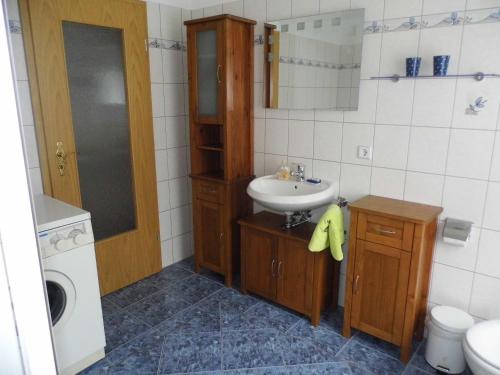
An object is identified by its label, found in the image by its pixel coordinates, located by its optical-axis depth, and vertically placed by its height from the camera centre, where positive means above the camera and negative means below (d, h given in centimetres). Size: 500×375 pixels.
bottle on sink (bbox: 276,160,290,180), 274 -52
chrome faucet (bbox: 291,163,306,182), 271 -51
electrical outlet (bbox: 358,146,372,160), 241 -33
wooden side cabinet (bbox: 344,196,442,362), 204 -92
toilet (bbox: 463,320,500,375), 158 -106
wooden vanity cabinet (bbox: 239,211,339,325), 245 -110
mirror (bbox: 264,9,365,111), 237 +26
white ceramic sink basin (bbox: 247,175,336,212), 233 -60
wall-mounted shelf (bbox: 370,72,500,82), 192 +12
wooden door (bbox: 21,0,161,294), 235 -13
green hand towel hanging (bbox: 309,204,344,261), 229 -79
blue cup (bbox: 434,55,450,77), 198 +18
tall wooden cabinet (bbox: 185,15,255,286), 270 -21
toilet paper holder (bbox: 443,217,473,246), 204 -70
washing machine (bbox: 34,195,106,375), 190 -94
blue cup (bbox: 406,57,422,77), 207 +18
